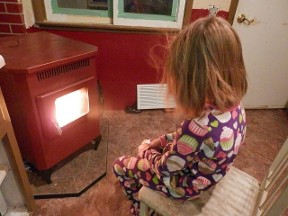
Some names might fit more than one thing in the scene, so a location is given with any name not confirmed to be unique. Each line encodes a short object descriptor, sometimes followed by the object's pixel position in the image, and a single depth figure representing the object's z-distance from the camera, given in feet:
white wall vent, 6.58
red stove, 3.36
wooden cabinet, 3.08
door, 5.86
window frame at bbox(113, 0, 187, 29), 5.56
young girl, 2.21
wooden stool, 2.61
